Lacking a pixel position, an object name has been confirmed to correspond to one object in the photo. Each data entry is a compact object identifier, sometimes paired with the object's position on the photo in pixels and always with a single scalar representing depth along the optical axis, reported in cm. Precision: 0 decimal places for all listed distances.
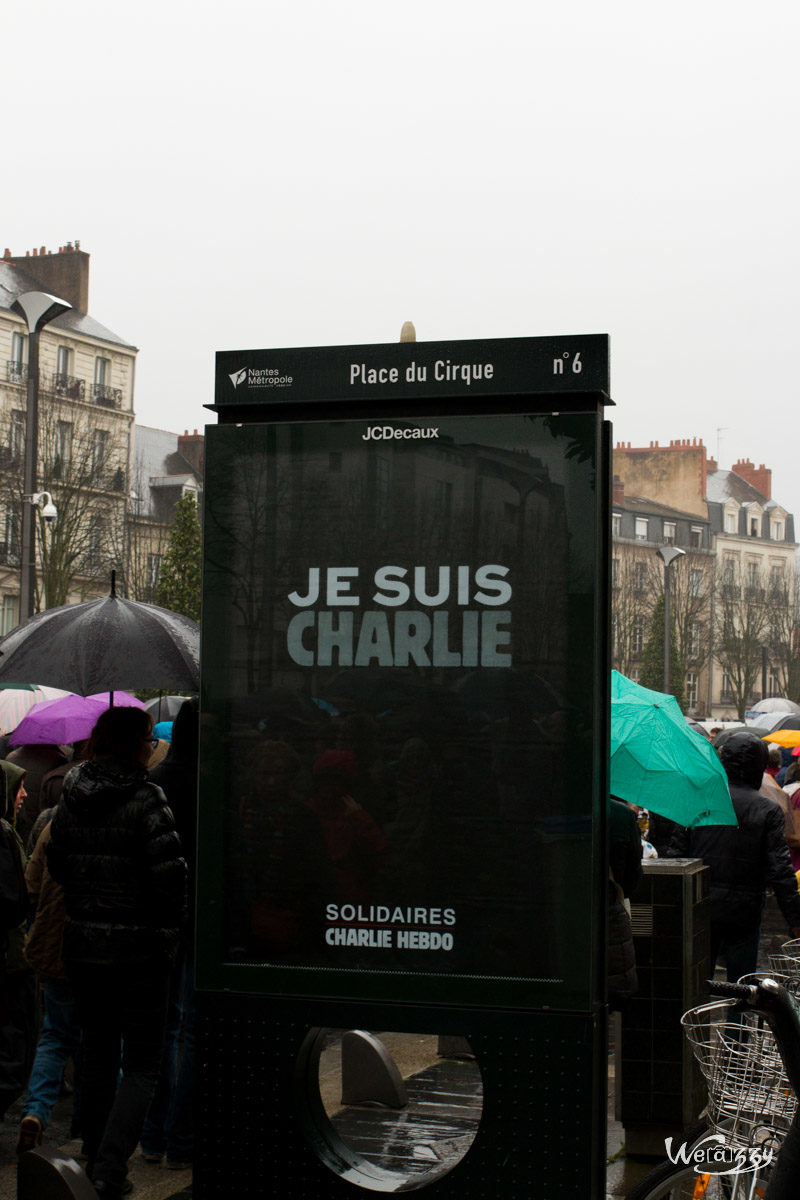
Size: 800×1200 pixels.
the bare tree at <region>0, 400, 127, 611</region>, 3878
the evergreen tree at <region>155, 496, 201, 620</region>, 4406
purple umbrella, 858
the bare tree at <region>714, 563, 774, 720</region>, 7181
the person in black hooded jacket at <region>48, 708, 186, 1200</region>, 529
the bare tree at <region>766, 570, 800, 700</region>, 7044
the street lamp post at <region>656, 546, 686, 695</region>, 3700
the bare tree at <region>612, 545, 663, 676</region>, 6825
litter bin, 639
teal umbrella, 681
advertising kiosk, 404
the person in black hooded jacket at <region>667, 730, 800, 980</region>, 794
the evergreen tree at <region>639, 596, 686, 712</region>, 6844
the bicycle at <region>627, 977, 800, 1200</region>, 374
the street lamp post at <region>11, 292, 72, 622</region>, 1466
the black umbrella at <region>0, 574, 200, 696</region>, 629
